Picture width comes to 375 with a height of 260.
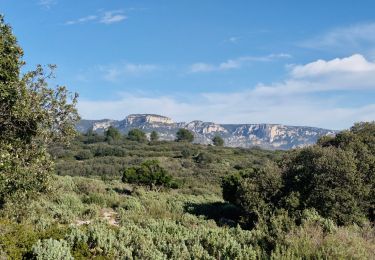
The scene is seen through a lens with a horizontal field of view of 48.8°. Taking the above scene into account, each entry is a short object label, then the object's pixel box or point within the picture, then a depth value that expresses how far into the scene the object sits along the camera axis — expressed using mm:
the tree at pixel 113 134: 105094
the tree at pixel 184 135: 125244
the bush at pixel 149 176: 36188
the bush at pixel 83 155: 73688
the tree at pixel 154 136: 122900
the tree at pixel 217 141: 127438
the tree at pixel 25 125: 10484
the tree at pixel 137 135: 110906
